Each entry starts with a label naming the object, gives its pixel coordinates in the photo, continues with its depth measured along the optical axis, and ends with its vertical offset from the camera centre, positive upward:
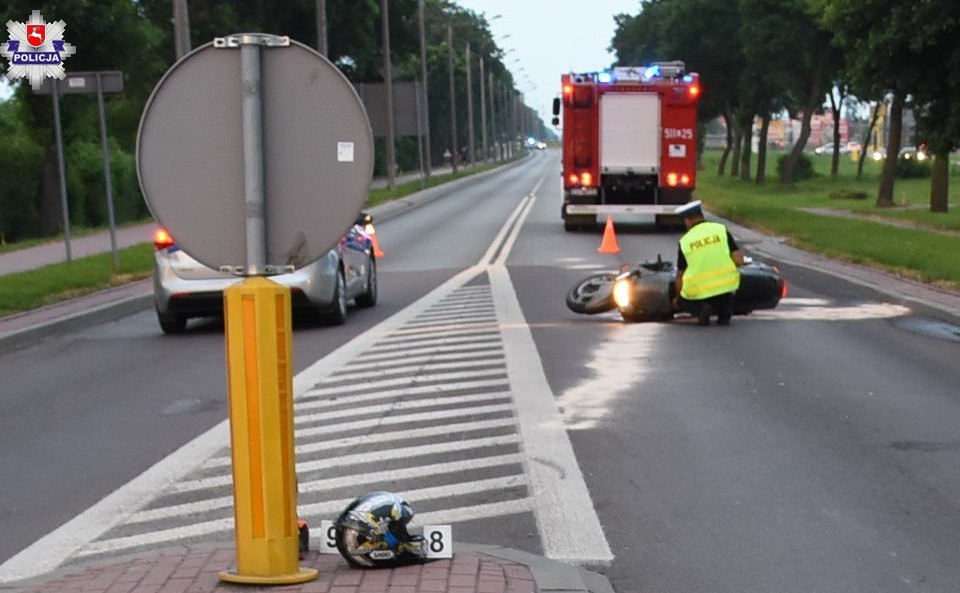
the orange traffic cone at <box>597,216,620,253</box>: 29.23 -3.32
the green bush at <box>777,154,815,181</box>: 82.19 -5.70
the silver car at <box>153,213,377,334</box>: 16.25 -2.21
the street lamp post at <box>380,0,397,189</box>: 58.91 -0.31
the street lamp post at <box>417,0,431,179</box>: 68.12 -0.63
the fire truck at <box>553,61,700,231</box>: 34.78 -1.63
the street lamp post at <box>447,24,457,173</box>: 92.72 -2.82
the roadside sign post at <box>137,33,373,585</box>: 5.62 -0.37
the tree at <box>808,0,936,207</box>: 33.41 +0.35
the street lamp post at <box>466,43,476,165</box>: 109.10 -4.44
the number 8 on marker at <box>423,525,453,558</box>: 6.11 -1.81
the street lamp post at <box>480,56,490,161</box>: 130.32 -4.77
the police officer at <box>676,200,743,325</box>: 15.55 -2.03
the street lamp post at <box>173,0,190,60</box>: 27.84 +0.75
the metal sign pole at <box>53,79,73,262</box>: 21.86 -1.30
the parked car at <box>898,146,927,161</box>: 79.04 -4.90
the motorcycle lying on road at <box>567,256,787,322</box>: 16.55 -2.40
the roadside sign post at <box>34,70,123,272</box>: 22.47 -0.18
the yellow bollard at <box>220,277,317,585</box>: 5.54 -1.24
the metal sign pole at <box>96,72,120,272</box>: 22.77 -1.20
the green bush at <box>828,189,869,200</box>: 53.69 -4.64
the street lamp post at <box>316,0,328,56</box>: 46.56 +1.20
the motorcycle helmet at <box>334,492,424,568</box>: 5.93 -1.71
